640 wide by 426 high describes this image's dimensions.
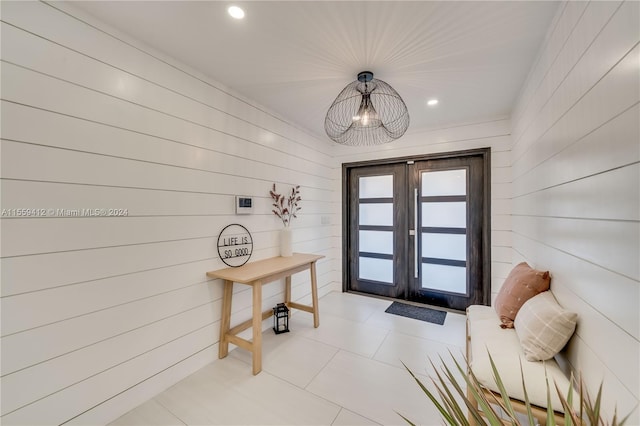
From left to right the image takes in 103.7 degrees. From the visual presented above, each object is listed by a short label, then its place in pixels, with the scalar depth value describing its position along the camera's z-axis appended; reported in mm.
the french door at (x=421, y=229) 3118
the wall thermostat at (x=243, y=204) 2383
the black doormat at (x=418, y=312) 2982
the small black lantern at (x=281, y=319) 2654
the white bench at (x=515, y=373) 1173
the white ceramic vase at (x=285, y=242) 2844
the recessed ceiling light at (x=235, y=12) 1456
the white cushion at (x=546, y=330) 1246
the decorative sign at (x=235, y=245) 2256
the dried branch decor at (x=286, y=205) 2839
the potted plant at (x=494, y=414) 675
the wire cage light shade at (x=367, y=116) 2078
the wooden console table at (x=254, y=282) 2006
